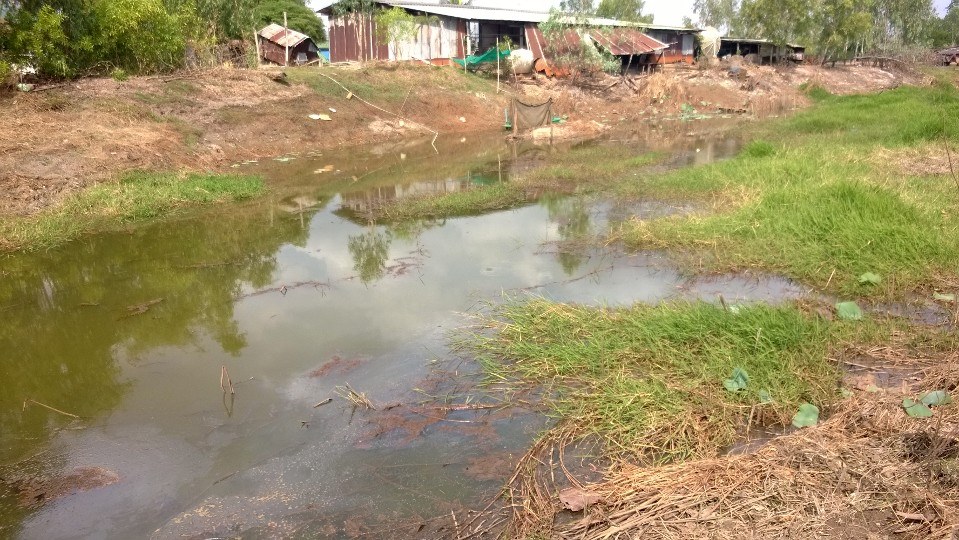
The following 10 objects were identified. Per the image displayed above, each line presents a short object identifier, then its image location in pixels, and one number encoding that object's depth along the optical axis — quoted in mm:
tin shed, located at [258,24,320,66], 29094
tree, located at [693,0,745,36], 70506
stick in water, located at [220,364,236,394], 5219
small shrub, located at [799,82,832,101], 30781
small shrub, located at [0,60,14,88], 12953
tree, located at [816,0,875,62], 41719
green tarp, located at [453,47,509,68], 27703
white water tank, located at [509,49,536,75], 28109
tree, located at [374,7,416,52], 27469
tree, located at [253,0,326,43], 35750
